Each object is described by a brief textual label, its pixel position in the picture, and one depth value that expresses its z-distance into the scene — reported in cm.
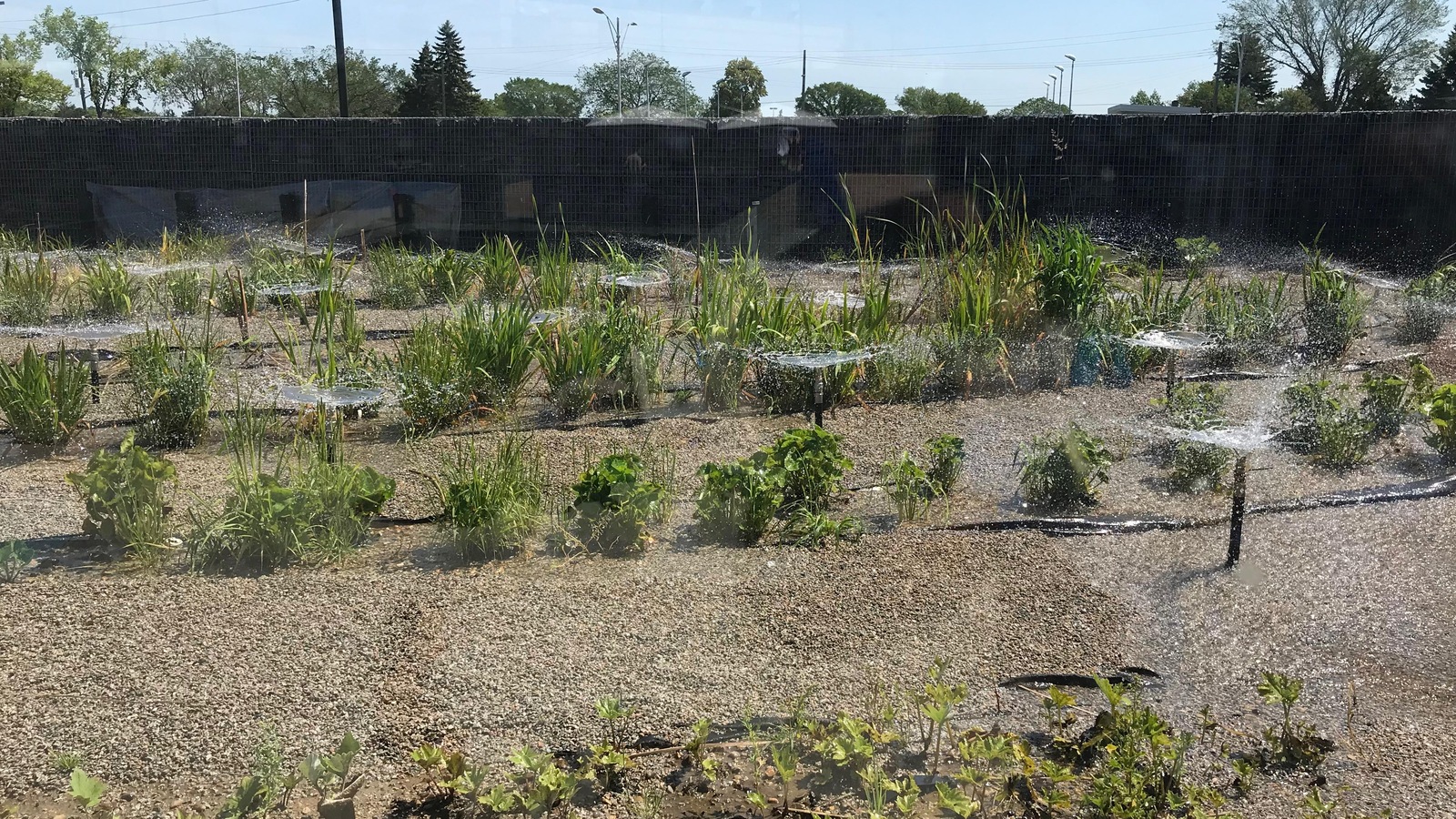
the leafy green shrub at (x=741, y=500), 389
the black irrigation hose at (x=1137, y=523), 402
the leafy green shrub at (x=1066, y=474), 424
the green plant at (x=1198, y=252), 944
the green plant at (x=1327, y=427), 473
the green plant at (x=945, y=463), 434
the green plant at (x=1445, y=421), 466
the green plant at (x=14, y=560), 359
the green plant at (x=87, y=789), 234
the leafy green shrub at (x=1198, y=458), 447
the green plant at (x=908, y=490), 414
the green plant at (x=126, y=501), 376
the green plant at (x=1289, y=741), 260
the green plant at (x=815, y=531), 388
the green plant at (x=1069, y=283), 631
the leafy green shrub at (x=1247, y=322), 649
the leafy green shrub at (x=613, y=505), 381
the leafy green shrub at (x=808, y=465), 407
